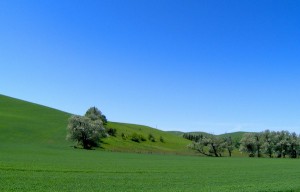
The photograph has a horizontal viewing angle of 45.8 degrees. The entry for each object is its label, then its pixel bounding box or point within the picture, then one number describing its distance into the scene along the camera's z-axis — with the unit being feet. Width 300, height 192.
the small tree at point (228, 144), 463.54
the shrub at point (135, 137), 495.41
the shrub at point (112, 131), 476.58
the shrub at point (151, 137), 545.69
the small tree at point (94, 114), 405.39
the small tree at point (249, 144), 479.00
